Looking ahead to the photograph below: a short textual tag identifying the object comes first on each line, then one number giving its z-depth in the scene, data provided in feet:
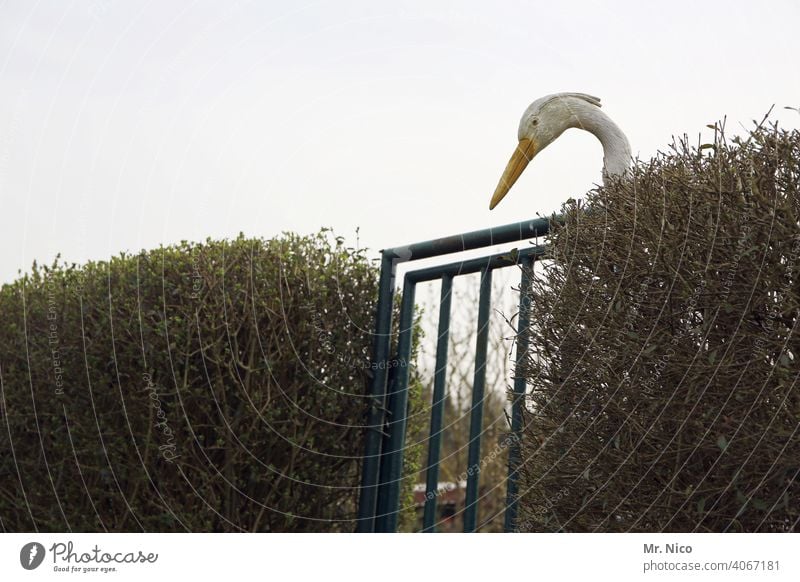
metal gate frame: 10.28
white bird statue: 9.53
